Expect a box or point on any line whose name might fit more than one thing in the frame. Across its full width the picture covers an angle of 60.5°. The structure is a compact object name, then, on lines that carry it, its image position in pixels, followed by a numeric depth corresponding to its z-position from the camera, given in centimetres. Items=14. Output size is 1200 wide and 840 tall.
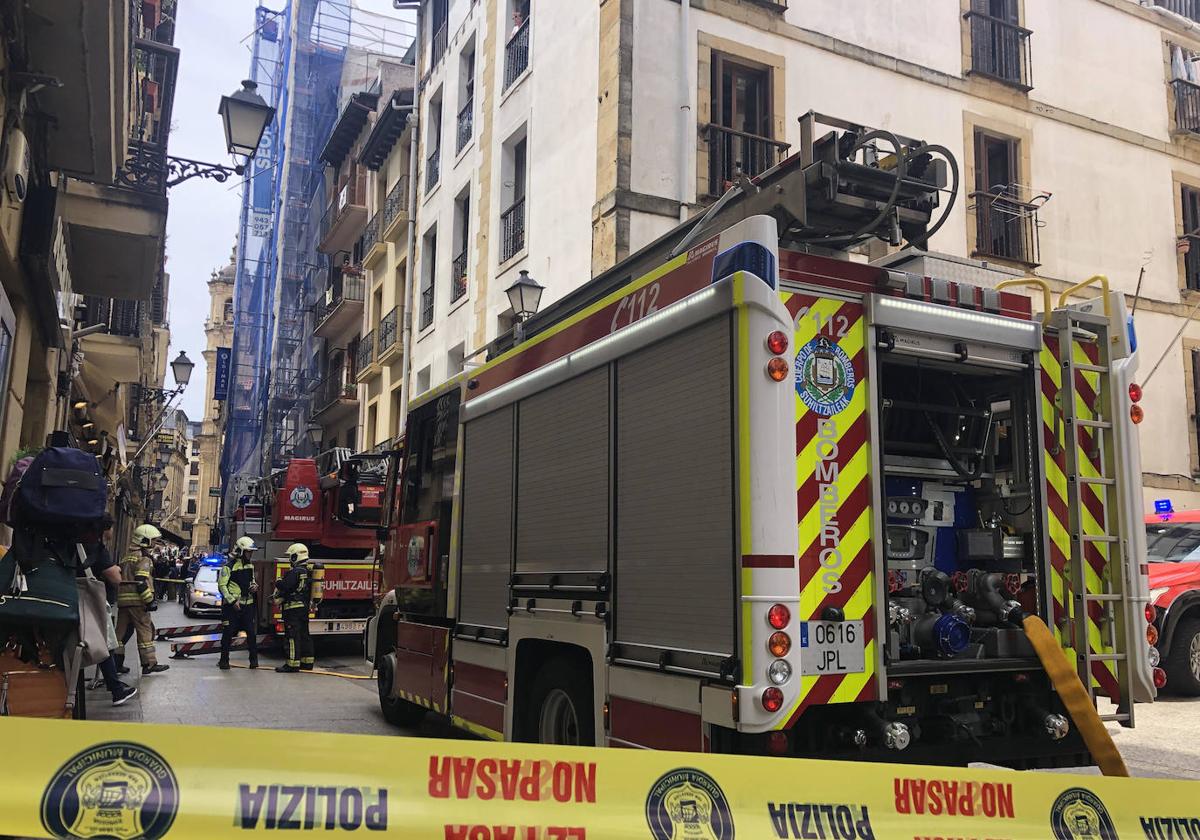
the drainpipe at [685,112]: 1403
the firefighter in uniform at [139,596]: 1151
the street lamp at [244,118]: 1109
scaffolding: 3966
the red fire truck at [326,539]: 1535
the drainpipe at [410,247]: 2377
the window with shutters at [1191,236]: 1881
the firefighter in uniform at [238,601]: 1349
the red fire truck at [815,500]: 445
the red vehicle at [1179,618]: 1042
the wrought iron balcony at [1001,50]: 1725
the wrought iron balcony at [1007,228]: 1680
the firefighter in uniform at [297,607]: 1363
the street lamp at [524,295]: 1228
